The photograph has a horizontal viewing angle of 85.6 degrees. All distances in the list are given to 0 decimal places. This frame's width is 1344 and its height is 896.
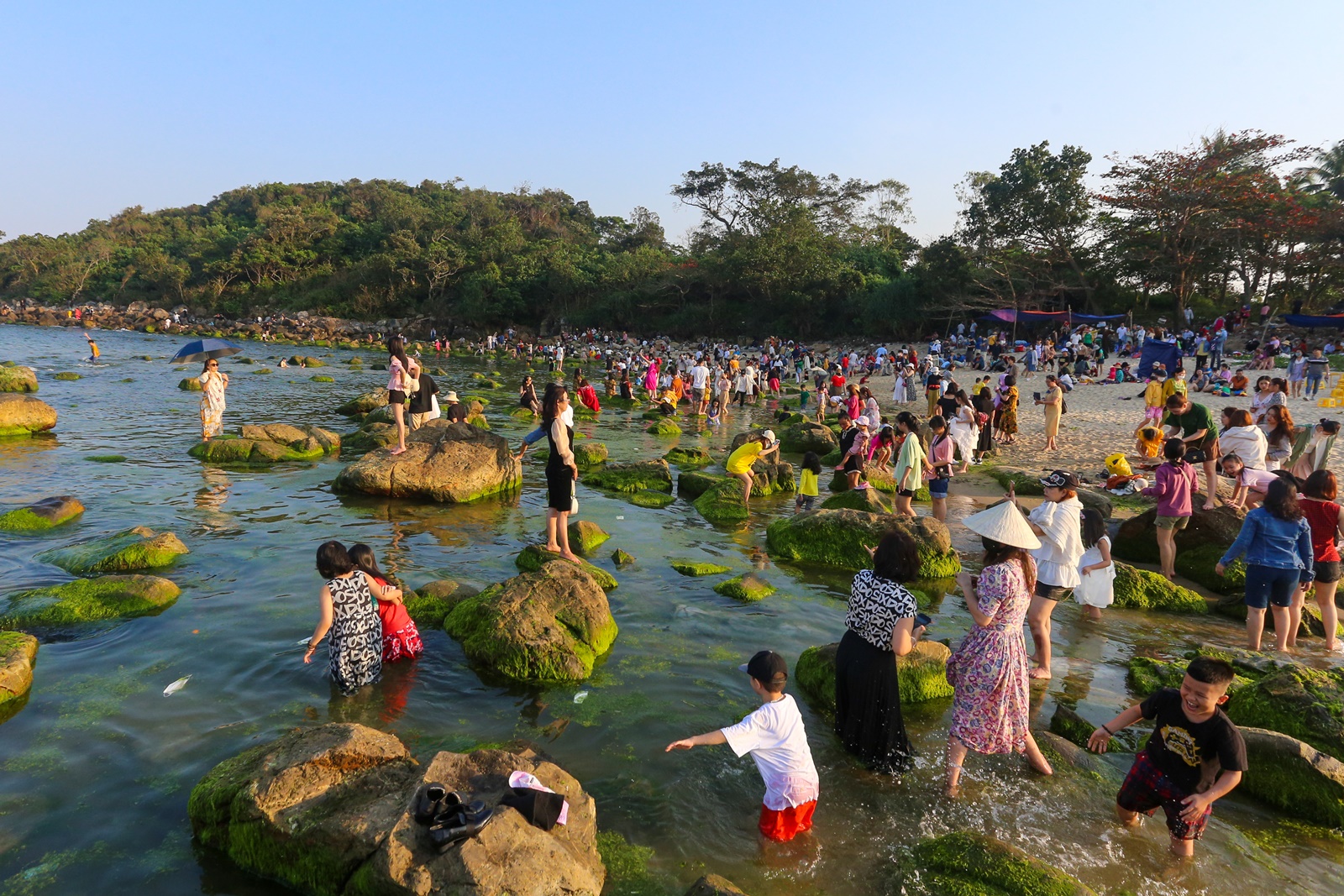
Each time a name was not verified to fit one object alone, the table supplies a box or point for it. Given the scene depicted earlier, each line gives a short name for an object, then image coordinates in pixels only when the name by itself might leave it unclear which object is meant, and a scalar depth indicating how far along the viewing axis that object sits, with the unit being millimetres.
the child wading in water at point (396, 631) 6744
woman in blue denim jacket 6742
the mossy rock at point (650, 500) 13602
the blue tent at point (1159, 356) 24750
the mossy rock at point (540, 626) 6688
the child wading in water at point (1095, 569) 7418
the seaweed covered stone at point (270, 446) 15266
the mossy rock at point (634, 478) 14562
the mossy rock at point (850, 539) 9938
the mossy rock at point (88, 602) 7414
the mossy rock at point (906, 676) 6383
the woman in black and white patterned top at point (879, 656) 4742
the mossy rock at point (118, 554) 8820
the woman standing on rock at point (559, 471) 8953
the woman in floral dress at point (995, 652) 4711
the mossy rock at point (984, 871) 3871
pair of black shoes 3623
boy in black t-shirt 4078
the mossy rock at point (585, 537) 10461
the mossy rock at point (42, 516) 10344
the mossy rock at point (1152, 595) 8961
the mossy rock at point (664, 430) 22188
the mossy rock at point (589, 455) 16250
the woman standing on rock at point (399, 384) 13219
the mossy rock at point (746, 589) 8992
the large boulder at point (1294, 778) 5035
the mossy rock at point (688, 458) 17681
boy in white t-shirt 4262
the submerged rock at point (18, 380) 23000
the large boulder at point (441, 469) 12531
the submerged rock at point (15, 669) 5914
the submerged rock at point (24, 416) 16734
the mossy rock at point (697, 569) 9883
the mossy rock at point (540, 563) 9031
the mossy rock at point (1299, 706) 5672
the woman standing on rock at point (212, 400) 15898
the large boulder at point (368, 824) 3600
